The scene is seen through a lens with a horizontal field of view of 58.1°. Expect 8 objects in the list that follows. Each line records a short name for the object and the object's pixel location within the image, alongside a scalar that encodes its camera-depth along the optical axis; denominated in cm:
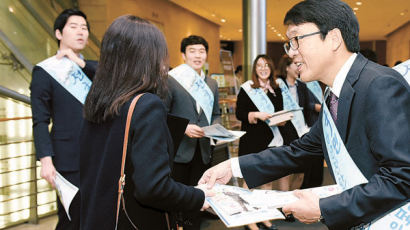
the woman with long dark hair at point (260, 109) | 343
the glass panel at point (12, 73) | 493
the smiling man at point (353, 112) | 100
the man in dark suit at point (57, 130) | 205
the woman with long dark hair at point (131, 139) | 115
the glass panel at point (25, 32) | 568
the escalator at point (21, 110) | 336
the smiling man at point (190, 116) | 281
